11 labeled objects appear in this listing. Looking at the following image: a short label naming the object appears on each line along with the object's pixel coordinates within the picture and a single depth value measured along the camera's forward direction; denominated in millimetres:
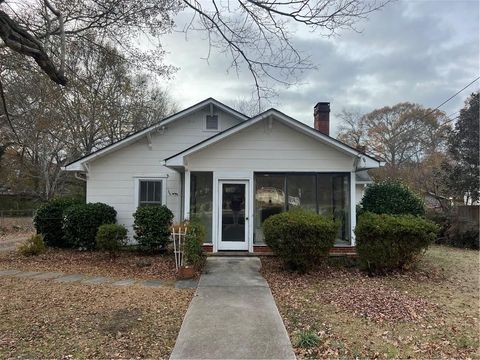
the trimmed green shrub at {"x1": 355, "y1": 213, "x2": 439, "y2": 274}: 8398
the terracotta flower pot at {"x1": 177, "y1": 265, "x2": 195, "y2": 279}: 8422
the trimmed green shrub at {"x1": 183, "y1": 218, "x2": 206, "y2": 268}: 8594
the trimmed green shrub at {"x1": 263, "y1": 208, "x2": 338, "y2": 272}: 8445
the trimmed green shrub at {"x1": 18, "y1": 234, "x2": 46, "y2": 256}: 11555
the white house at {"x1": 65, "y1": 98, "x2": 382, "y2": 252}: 11086
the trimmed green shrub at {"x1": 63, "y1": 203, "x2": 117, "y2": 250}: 11812
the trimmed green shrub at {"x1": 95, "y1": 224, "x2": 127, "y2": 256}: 10328
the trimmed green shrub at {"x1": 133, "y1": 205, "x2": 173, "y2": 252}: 11039
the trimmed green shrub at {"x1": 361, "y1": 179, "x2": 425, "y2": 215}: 12219
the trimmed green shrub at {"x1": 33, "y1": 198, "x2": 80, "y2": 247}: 12758
